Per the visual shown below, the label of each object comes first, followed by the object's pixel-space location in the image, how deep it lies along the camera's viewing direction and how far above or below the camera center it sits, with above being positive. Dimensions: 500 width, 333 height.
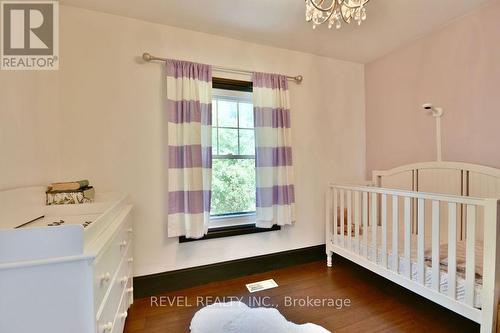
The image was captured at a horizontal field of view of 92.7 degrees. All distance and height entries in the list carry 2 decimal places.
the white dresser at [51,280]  0.72 -0.36
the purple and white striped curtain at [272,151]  2.21 +0.11
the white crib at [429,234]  1.25 -0.53
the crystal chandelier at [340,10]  1.34 +0.89
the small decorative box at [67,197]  1.38 -0.20
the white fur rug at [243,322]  1.45 -1.01
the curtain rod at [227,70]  1.88 +0.85
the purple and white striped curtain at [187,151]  1.92 +0.10
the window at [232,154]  2.23 +0.09
